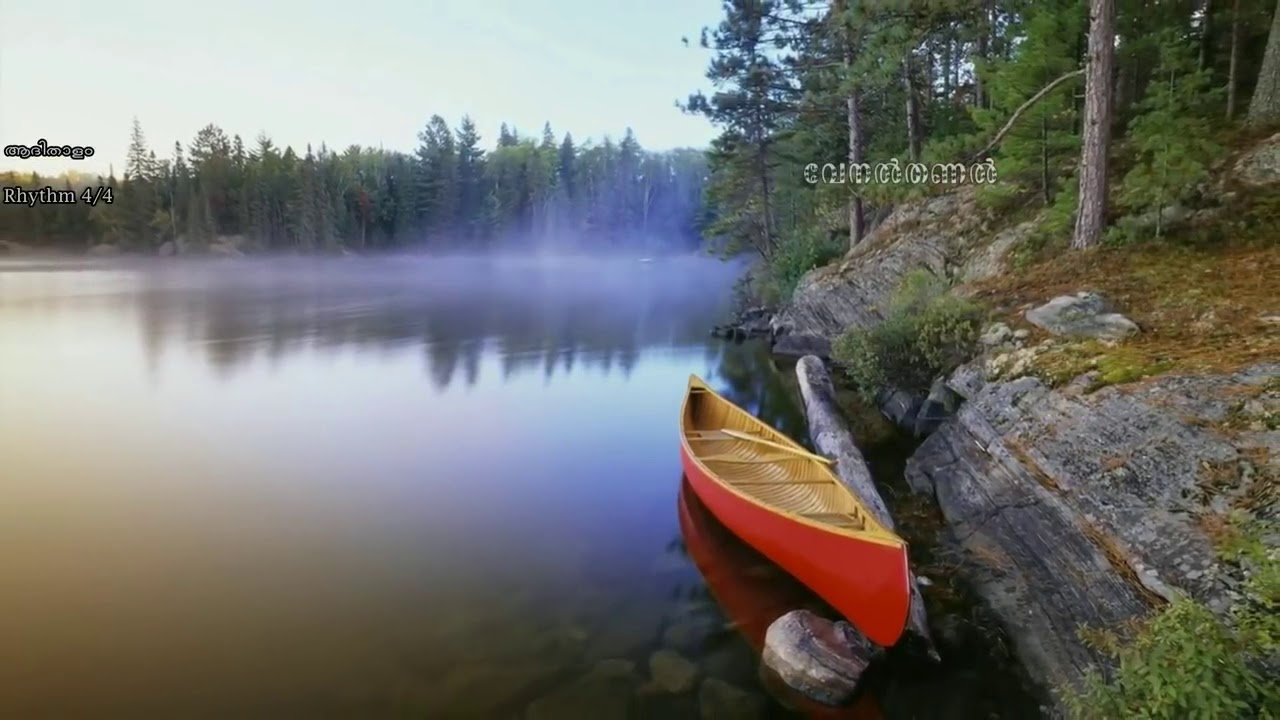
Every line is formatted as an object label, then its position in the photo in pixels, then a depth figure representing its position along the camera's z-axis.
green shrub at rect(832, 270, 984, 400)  9.02
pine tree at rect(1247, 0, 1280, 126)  9.70
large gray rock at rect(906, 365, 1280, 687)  4.32
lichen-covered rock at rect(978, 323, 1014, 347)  8.12
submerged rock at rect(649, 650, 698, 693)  5.16
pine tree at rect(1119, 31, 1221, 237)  8.62
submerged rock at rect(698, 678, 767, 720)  4.81
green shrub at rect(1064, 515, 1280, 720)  2.90
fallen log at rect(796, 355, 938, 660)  5.42
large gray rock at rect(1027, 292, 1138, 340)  7.05
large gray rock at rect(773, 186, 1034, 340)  12.14
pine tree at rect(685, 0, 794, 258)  21.20
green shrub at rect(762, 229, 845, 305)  20.02
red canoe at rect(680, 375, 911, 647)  4.93
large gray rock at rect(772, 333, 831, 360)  16.31
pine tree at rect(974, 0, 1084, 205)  10.69
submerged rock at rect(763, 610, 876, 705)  4.87
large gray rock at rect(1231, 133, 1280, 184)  8.97
